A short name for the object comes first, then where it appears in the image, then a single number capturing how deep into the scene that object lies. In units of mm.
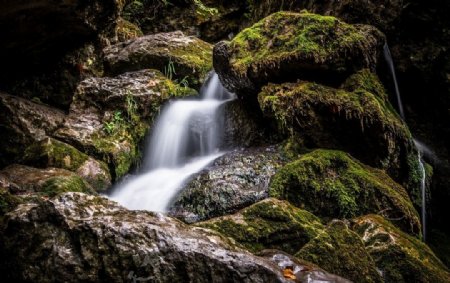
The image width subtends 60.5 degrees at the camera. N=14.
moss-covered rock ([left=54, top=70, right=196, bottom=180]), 5715
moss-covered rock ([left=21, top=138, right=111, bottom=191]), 4992
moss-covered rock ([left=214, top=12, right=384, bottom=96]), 5793
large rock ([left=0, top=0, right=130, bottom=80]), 4166
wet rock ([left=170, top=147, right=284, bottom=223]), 4402
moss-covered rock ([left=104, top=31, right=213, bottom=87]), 7746
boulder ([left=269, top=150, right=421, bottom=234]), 4598
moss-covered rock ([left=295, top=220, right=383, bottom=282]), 3146
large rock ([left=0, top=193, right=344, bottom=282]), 2330
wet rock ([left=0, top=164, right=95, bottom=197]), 3969
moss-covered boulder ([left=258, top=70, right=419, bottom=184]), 5402
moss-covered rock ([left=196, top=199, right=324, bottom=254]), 3381
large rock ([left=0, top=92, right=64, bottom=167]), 5426
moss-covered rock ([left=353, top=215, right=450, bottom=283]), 3574
